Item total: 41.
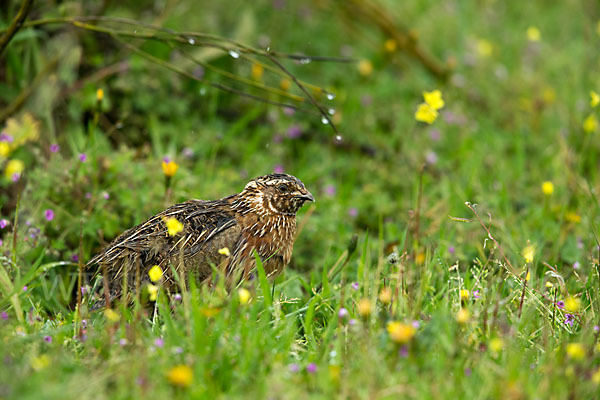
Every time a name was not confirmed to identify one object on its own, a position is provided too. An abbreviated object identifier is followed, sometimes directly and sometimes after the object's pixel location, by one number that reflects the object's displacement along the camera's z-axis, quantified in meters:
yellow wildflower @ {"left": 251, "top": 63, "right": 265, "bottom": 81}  13.46
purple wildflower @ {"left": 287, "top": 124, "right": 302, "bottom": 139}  13.10
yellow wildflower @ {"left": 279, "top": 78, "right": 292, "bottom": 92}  13.32
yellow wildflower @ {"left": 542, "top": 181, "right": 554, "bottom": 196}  10.34
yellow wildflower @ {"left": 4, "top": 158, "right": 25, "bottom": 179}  8.82
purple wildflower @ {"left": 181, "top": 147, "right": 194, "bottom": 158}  11.05
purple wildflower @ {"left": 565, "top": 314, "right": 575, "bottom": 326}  7.56
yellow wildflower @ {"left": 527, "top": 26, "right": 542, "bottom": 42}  15.00
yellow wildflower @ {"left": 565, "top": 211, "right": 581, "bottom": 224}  10.43
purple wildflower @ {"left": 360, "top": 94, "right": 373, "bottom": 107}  14.32
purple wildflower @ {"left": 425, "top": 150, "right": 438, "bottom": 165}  12.99
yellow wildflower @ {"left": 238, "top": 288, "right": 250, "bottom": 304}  6.52
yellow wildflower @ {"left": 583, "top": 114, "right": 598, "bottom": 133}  11.24
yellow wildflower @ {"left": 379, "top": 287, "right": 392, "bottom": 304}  6.59
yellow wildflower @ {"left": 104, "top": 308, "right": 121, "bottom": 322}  6.51
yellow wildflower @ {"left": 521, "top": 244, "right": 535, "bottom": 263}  7.64
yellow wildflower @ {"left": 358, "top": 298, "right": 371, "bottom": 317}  6.03
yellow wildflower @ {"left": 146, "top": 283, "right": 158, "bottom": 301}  6.82
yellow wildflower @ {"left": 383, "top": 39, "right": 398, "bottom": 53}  14.12
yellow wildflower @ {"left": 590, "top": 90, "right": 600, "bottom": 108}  10.21
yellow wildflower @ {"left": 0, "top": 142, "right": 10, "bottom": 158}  9.10
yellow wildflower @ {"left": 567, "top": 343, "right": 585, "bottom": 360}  5.93
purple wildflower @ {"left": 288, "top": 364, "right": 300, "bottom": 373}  6.07
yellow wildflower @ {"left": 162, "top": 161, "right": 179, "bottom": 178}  8.76
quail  8.04
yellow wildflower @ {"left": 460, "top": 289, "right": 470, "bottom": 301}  7.28
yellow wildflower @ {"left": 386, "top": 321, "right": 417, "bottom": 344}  5.68
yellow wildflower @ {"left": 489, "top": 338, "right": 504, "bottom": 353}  6.16
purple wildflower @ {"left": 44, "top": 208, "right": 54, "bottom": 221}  9.20
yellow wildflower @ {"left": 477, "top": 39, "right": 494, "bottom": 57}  16.27
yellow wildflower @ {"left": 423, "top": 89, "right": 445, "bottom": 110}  9.83
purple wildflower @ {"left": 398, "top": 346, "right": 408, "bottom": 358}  6.12
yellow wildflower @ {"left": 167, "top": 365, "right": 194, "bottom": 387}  5.31
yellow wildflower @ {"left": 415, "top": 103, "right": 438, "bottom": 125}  9.74
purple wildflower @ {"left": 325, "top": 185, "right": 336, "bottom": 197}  11.77
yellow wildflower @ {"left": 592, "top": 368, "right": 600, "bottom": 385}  5.91
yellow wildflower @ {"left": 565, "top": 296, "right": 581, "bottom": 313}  7.19
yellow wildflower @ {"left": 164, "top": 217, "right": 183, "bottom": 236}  7.12
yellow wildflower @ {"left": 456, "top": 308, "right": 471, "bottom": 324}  6.21
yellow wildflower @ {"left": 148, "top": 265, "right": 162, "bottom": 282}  7.18
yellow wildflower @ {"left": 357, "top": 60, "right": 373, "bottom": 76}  14.39
